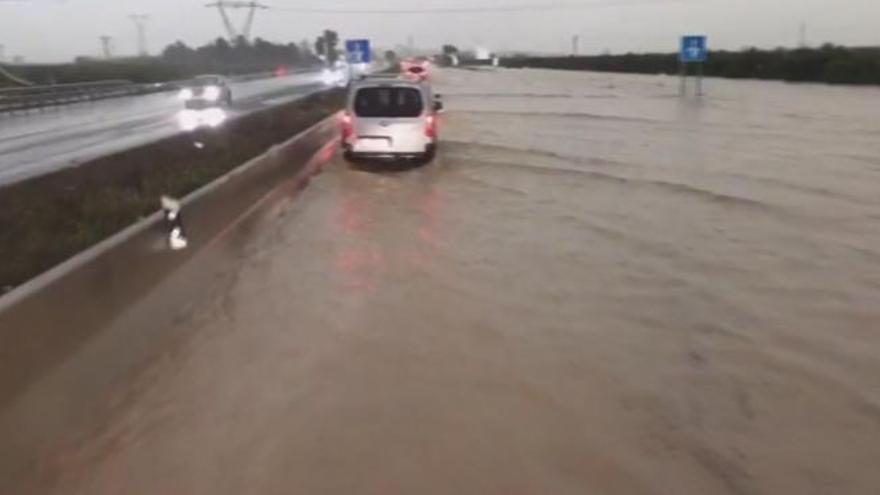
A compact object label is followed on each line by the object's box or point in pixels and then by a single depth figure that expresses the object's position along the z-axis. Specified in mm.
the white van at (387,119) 21297
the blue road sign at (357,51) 52375
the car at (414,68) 63312
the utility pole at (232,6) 99250
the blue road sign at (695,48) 54500
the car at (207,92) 51281
